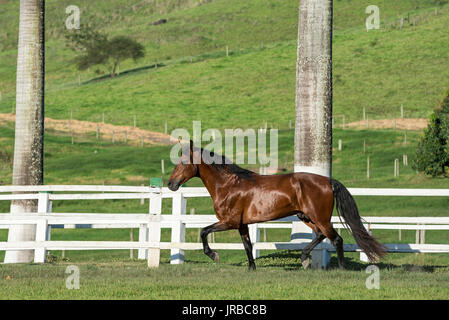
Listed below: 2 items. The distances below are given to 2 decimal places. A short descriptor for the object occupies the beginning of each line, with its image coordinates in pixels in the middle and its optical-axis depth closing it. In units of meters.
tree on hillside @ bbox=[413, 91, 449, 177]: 52.00
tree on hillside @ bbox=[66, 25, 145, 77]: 116.69
